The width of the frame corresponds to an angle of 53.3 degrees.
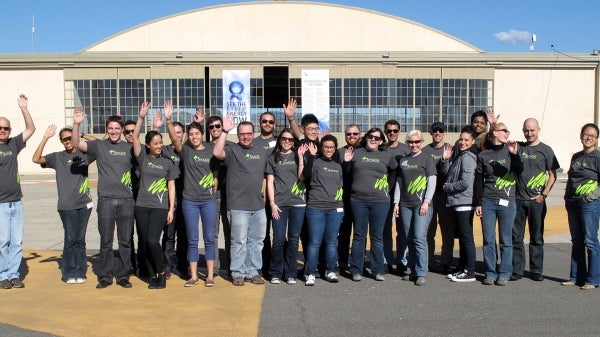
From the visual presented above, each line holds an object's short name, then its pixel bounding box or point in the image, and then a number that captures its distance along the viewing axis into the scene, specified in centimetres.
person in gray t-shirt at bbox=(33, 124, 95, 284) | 738
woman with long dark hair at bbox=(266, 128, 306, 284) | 736
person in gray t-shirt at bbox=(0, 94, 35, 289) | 712
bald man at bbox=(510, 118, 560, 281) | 744
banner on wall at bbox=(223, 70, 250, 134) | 2989
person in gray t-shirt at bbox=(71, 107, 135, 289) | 722
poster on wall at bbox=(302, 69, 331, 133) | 2994
